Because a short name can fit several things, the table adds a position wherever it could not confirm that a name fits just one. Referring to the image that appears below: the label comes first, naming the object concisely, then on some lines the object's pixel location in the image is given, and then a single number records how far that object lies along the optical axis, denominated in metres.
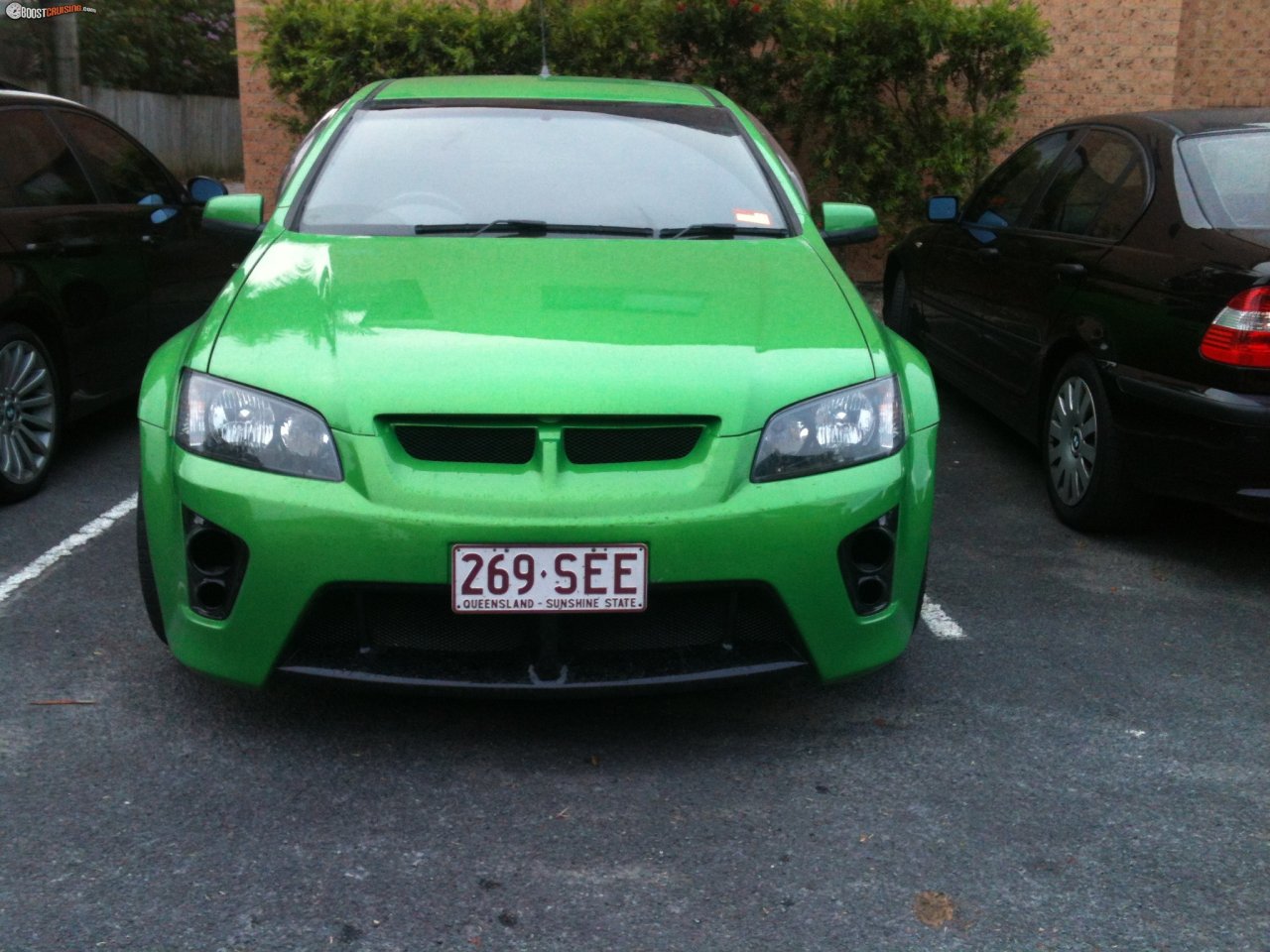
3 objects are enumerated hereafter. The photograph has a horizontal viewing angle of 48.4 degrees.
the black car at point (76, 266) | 5.20
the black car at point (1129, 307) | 4.26
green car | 2.90
